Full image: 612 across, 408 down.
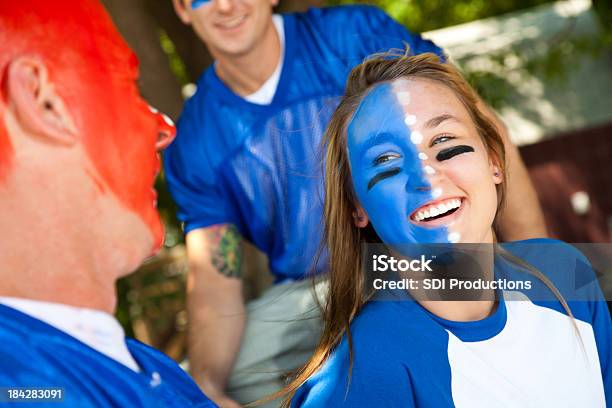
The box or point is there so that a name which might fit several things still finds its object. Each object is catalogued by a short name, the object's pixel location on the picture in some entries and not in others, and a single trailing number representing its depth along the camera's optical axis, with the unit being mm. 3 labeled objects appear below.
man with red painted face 1212
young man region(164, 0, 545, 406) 2061
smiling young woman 1437
